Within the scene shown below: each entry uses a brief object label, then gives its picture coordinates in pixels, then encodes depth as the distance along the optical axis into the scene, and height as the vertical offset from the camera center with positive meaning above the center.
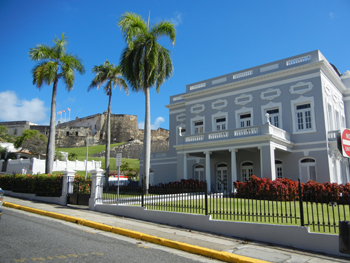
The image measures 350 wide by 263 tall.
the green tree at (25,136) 56.83 +8.81
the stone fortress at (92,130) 87.19 +15.80
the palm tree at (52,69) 20.78 +8.18
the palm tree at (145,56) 19.67 +8.74
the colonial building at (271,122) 20.50 +4.95
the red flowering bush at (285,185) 16.58 -0.11
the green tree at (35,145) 52.43 +6.53
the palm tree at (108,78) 27.77 +9.92
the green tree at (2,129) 72.43 +12.95
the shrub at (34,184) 16.83 -0.12
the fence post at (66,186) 15.91 -0.22
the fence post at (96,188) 14.27 -0.28
